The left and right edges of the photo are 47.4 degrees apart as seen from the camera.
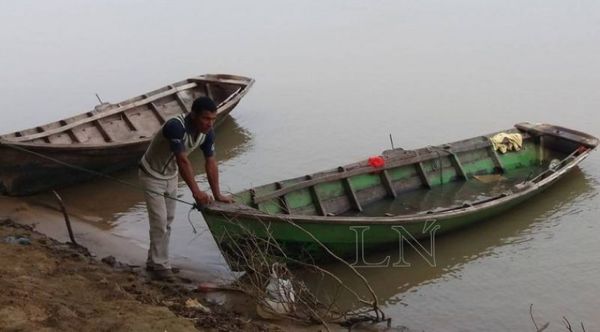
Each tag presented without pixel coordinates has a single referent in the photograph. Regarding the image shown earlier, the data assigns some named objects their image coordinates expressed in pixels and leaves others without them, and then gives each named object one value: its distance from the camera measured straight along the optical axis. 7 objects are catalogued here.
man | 5.59
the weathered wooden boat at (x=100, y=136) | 8.82
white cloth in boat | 10.06
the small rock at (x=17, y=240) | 6.69
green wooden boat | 6.60
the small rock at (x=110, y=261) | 6.85
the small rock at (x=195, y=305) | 5.55
